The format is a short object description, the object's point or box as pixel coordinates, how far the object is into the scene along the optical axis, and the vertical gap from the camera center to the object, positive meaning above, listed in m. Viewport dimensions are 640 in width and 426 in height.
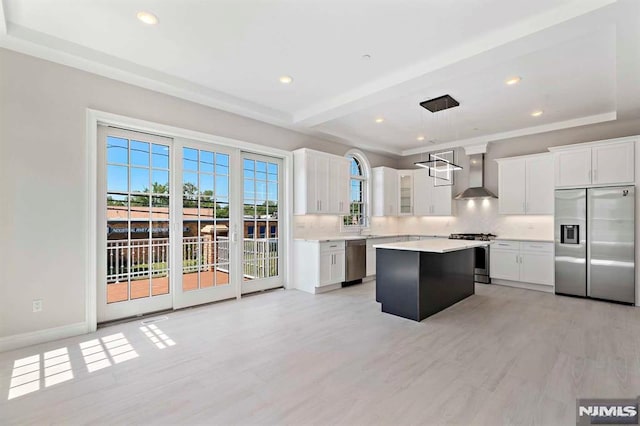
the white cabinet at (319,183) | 5.50 +0.55
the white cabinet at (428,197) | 7.02 +0.35
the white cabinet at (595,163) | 4.68 +0.78
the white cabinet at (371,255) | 6.28 -0.91
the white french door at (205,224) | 4.31 -0.20
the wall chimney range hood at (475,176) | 6.44 +0.78
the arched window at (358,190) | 6.99 +0.51
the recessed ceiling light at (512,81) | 3.80 +1.66
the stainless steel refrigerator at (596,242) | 4.62 -0.49
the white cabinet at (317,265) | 5.29 -0.96
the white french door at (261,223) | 5.08 -0.21
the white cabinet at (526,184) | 5.62 +0.52
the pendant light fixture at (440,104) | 4.45 +1.63
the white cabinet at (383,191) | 7.25 +0.49
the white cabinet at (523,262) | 5.40 -0.93
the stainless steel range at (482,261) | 6.05 -1.00
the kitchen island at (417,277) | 3.90 -0.90
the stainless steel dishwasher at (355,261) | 5.78 -0.96
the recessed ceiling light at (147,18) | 2.67 +1.72
